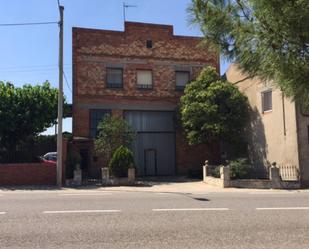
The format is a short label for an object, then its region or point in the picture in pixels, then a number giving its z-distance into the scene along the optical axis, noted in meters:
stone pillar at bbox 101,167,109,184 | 13.74
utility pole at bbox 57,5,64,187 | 13.10
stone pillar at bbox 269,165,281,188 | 12.76
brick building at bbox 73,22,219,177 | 17.22
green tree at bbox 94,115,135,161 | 15.07
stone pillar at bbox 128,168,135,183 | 13.77
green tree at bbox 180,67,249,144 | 15.62
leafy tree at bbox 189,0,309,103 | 2.87
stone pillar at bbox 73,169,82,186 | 13.66
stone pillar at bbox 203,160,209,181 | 14.80
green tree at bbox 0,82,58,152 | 14.06
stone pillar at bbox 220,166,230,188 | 12.98
